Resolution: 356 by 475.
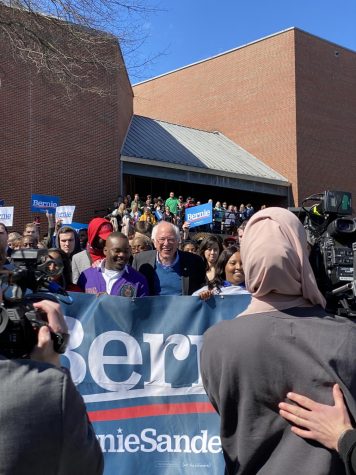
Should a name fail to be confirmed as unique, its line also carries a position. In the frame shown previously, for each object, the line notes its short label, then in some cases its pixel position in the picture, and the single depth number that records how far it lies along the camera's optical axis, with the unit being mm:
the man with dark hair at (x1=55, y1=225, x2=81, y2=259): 6196
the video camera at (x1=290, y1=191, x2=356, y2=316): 3010
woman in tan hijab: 1767
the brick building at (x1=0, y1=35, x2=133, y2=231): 19344
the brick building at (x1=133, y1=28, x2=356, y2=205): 31312
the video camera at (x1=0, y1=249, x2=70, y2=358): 1507
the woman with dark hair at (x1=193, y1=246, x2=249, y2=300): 4352
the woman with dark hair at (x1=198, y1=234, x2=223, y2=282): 5668
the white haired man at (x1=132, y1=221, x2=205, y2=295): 4945
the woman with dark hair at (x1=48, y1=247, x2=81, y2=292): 4465
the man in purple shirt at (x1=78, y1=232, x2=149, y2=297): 4539
